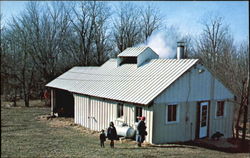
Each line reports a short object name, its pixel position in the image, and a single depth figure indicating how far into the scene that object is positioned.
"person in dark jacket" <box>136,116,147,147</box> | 13.68
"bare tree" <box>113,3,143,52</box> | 45.69
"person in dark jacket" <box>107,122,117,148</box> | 13.15
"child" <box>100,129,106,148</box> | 13.09
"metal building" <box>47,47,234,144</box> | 14.44
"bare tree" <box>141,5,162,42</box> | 48.38
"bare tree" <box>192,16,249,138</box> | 31.28
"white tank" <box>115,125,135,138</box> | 15.02
